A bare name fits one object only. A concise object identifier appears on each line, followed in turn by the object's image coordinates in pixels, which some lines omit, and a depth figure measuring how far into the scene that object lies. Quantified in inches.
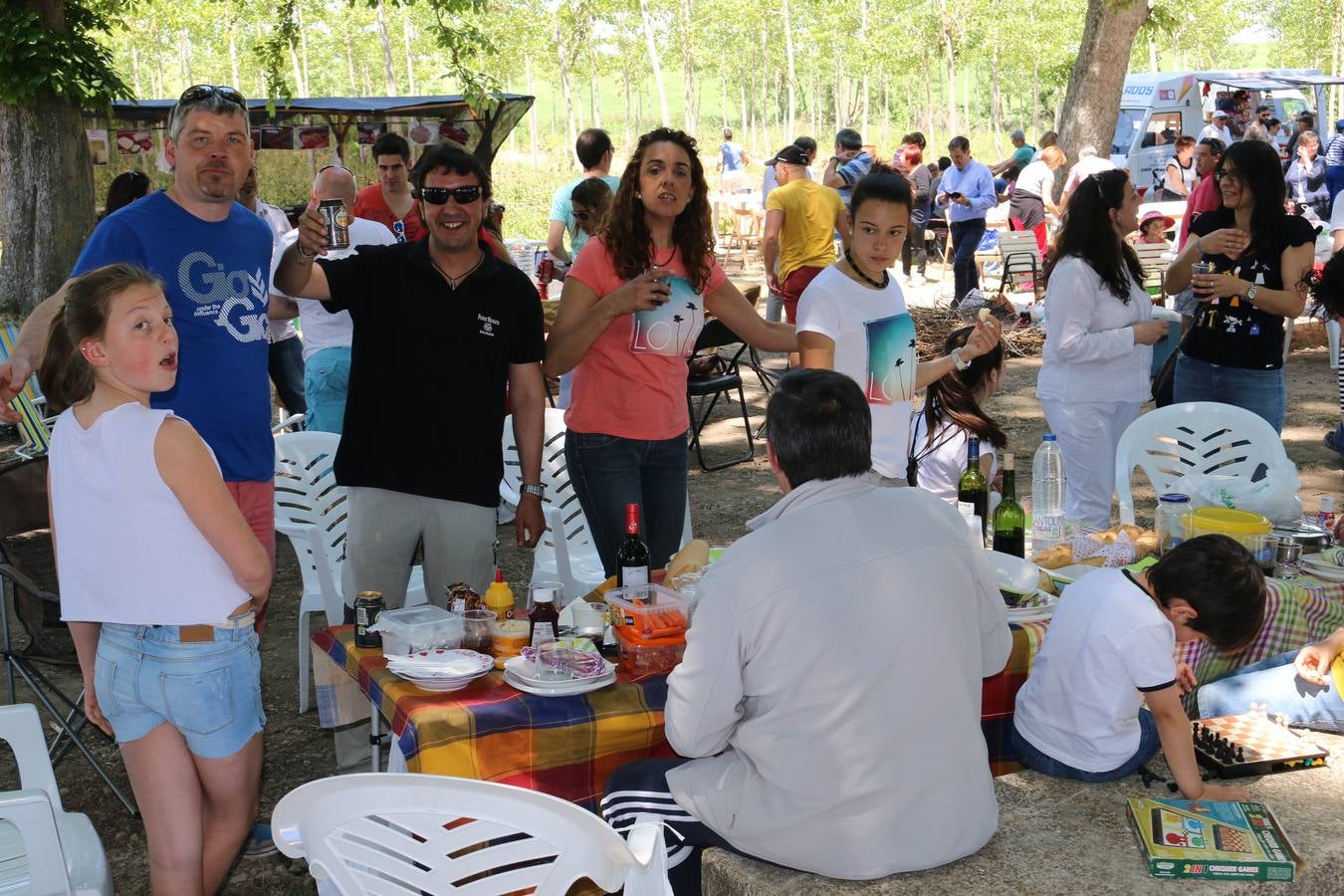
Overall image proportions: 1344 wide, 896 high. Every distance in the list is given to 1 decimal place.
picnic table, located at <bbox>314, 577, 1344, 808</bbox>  94.7
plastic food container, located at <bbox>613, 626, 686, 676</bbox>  106.9
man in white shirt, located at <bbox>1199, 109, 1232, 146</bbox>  704.4
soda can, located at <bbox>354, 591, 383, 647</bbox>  109.2
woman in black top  180.5
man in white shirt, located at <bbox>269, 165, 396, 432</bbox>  197.2
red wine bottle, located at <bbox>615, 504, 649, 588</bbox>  114.3
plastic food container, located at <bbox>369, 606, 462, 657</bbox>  106.4
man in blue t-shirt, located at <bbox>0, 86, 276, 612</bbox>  116.2
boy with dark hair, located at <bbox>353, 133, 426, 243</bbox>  231.0
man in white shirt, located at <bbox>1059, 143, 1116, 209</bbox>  492.7
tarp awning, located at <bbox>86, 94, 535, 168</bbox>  458.9
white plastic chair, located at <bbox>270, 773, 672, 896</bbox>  71.1
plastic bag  140.0
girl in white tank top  90.3
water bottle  146.0
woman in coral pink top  135.0
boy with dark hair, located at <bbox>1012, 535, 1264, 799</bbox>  100.1
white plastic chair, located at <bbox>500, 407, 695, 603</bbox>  174.7
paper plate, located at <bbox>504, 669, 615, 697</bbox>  99.2
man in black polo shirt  123.3
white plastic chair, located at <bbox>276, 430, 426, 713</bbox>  165.3
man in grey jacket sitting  82.0
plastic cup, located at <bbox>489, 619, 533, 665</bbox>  108.3
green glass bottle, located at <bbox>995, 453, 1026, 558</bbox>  136.5
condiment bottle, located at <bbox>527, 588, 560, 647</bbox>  108.3
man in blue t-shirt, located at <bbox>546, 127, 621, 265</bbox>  278.7
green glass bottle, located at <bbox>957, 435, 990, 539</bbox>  141.9
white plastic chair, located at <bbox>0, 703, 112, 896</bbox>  86.2
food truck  805.9
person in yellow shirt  321.1
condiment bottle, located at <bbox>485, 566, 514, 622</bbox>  112.8
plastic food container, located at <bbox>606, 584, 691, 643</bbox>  108.7
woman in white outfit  169.0
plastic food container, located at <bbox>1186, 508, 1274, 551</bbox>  129.5
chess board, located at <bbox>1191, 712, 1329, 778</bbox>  111.1
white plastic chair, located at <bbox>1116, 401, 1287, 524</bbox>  169.5
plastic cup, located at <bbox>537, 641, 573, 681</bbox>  101.4
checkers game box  95.1
